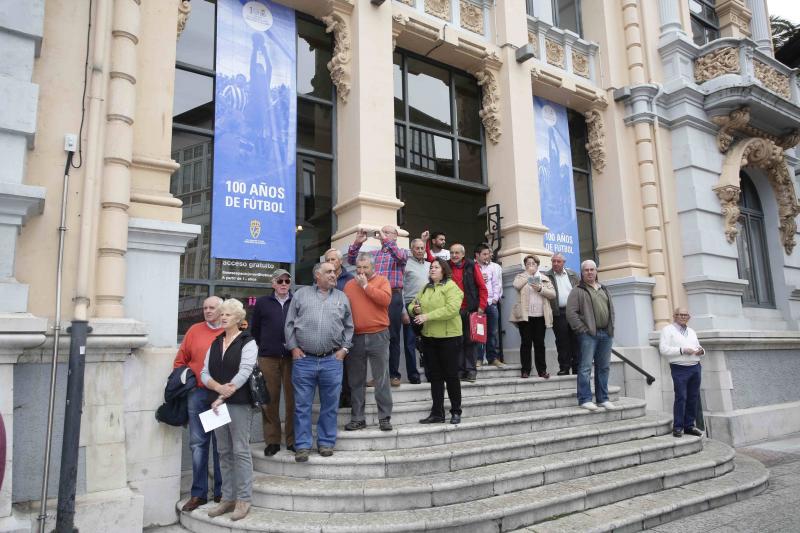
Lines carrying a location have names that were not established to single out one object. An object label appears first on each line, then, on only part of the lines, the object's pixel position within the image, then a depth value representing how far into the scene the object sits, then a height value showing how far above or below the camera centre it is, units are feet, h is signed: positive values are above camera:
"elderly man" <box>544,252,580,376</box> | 26.94 +1.75
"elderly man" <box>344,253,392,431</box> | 18.56 +0.58
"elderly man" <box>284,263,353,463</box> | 17.16 +0.14
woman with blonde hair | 14.97 -0.88
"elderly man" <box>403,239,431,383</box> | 22.94 +3.19
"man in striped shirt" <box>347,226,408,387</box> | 21.24 +3.51
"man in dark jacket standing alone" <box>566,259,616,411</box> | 23.17 +1.19
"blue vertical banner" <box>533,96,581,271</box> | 35.42 +11.49
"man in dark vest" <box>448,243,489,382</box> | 24.36 +2.97
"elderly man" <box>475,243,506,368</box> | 26.99 +2.92
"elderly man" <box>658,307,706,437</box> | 23.90 -0.49
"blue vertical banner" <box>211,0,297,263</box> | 23.62 +10.32
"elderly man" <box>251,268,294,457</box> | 18.13 +0.18
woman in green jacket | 19.49 +0.53
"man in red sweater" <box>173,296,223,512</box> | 16.20 -1.03
